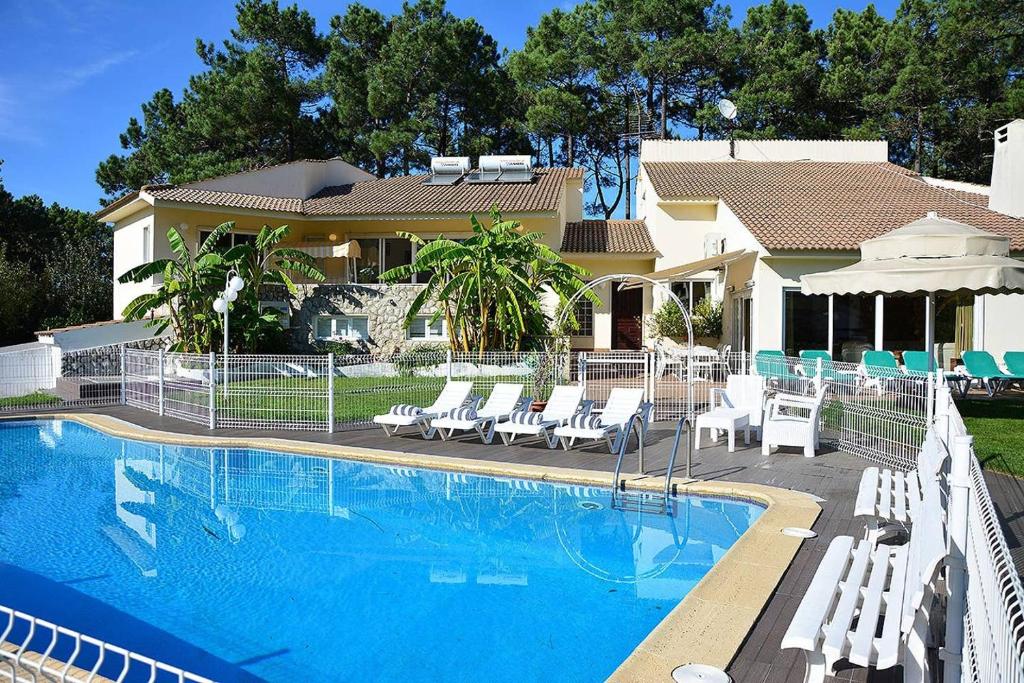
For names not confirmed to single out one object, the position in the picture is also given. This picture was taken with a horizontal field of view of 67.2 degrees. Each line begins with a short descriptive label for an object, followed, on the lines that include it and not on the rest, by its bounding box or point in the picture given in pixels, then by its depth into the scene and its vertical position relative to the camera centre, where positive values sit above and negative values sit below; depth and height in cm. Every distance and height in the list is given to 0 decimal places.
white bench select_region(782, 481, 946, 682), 375 -147
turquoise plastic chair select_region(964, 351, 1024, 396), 1683 -76
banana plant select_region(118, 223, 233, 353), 2266 +105
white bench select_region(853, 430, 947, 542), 618 -142
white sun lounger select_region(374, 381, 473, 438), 1412 -150
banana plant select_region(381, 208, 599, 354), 1930 +132
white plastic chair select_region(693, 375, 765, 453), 1230 -126
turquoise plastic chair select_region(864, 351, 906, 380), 1655 -52
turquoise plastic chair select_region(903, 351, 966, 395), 1655 -62
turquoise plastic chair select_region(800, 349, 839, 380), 1204 -54
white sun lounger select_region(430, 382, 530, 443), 1364 -148
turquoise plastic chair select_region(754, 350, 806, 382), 1315 -61
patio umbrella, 1062 +101
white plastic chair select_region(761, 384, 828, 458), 1176 -143
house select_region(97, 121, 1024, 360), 1991 +367
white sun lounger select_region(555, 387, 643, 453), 1246 -147
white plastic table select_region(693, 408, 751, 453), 1220 -139
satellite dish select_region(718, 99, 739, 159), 3042 +896
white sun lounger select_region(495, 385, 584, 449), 1291 -147
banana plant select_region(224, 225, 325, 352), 2316 +178
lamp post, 1778 +89
